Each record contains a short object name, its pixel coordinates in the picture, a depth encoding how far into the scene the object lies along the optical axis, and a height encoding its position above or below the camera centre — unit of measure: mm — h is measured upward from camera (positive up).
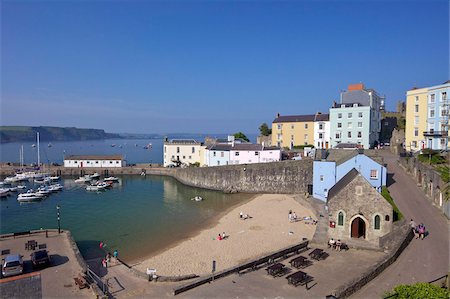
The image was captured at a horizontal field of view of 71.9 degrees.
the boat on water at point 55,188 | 52738 -8174
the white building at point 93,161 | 73688 -4907
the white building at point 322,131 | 59031 +1988
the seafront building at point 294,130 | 61875 +2300
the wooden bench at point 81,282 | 16578 -7694
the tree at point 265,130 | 77581 +2840
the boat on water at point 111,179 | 62103 -7880
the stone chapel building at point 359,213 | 21359 -5082
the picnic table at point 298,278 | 15671 -7002
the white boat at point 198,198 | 46025 -8613
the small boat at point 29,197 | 46594 -8589
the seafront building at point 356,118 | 53625 +4130
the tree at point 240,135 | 79050 +1550
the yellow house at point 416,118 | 43656 +3464
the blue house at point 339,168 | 31297 -2853
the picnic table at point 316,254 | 19250 -7066
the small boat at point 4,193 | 49631 -8498
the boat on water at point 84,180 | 61794 -7897
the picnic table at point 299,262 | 18025 -7115
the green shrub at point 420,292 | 10125 -5050
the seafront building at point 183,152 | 68125 -2480
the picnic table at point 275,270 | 17016 -7116
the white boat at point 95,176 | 66112 -7592
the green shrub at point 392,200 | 21931 -4868
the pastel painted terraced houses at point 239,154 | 54188 -2294
